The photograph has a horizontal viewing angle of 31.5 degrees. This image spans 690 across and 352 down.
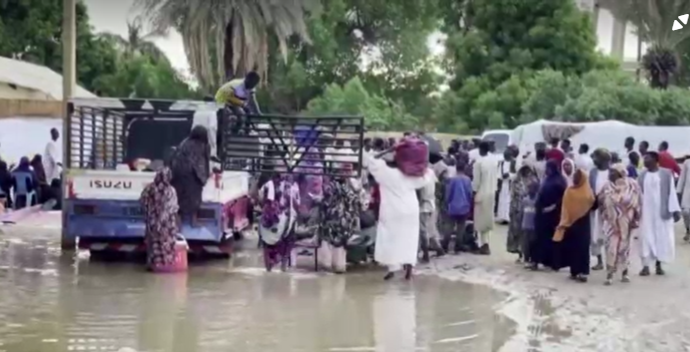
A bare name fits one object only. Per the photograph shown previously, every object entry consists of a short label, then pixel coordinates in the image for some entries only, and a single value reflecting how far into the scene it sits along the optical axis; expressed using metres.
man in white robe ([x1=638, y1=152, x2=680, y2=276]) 15.50
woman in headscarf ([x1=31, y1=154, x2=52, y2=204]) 23.00
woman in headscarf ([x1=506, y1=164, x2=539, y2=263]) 16.36
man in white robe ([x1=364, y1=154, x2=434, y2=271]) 14.29
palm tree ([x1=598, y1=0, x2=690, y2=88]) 38.50
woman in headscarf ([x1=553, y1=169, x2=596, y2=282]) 14.38
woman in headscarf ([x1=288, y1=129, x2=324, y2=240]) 15.16
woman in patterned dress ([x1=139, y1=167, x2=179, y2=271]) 14.30
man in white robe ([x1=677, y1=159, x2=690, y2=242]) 20.83
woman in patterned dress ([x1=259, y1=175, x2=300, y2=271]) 14.96
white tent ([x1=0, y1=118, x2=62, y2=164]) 25.94
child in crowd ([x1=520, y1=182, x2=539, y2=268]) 15.59
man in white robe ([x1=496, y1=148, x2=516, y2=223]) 23.45
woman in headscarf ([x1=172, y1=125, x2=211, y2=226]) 14.84
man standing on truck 16.03
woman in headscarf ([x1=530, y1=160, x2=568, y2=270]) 14.96
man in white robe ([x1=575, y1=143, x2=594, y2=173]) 19.60
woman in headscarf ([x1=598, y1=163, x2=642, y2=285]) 14.27
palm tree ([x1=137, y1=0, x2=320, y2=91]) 30.66
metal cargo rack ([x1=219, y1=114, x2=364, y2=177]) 15.05
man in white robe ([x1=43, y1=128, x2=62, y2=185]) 23.59
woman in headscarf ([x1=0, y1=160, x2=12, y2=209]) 22.50
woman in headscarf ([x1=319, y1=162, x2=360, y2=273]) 14.67
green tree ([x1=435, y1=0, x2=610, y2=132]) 40.34
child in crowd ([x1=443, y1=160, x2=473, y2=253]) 16.75
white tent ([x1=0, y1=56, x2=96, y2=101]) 28.69
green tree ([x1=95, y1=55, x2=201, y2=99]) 49.91
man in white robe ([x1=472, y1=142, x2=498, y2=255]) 17.38
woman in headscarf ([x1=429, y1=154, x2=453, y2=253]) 17.14
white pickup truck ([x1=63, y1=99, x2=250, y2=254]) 15.17
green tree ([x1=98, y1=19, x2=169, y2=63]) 60.94
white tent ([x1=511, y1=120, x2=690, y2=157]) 26.52
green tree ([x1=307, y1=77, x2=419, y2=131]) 41.62
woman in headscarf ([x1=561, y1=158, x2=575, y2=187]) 15.16
